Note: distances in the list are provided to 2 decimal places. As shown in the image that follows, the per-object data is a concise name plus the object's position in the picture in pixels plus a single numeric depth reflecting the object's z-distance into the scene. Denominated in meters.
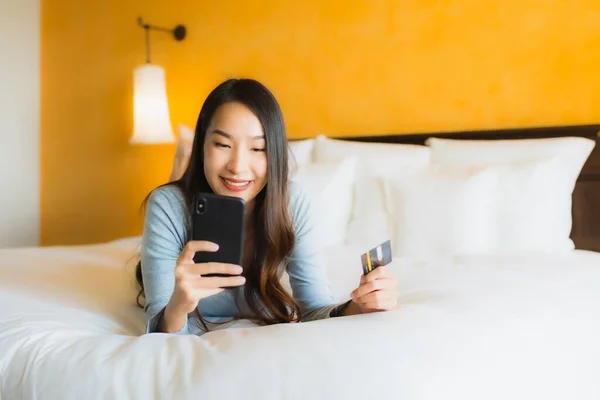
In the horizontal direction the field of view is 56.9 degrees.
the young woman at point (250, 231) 1.05
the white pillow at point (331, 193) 2.03
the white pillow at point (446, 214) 1.78
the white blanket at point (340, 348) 0.76
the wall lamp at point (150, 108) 2.94
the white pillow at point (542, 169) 1.79
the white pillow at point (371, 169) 2.00
